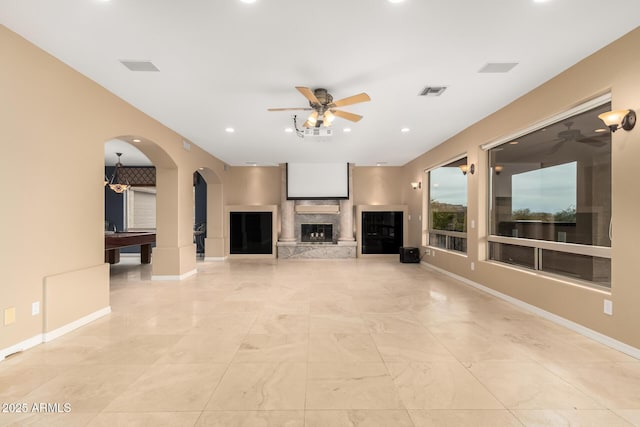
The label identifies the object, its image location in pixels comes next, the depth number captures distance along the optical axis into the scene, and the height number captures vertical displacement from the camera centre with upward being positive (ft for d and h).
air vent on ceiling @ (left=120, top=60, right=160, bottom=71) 11.15 +5.59
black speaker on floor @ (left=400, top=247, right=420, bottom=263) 28.04 -3.78
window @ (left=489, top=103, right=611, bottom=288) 11.10 +0.65
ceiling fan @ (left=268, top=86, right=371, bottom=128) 12.45 +4.70
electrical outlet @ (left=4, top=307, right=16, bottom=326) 9.25 -3.11
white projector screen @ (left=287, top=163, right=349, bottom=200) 31.99 +3.61
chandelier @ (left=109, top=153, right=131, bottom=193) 33.13 +4.15
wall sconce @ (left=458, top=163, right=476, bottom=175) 18.80 +2.94
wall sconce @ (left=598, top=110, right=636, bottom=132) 9.53 +3.04
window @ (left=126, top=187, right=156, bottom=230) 34.78 +0.75
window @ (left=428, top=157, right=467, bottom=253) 21.12 +0.54
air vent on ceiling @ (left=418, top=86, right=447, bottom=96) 13.37 +5.59
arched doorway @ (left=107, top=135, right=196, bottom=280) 20.53 -0.59
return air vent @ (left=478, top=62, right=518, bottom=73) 11.30 +5.61
